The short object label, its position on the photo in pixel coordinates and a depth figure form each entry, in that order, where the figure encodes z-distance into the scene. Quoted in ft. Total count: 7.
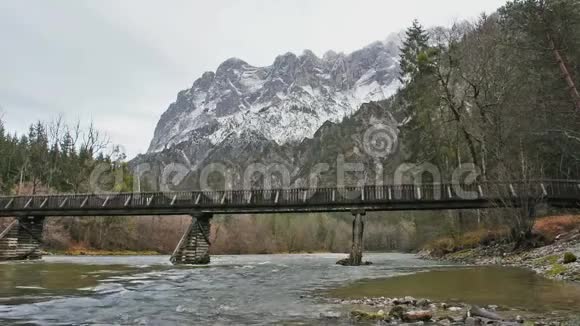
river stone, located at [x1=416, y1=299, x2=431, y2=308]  32.55
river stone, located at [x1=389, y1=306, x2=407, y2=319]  28.32
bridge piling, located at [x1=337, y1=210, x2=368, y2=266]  98.07
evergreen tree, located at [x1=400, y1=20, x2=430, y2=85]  142.61
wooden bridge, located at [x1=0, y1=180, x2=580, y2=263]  88.25
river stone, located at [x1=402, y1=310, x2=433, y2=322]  27.25
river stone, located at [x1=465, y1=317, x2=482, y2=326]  25.32
